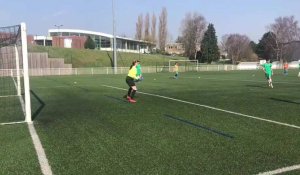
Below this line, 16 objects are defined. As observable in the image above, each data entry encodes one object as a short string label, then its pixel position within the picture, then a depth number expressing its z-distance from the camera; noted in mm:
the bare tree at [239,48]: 70969
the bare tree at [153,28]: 67777
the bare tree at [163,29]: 66243
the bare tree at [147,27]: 68854
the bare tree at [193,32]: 61061
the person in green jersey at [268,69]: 14909
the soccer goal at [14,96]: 6829
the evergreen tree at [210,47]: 56087
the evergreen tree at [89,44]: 51767
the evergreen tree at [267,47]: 67321
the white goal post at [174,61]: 43982
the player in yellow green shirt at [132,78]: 10137
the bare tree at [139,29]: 69476
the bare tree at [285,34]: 64916
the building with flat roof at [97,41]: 56418
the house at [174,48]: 94183
